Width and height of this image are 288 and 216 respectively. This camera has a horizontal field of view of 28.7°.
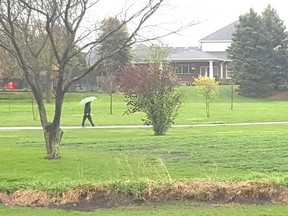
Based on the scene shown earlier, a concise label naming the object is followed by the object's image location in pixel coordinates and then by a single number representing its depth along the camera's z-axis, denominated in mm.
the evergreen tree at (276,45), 67250
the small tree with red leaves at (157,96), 22828
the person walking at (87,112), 29281
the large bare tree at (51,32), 13125
